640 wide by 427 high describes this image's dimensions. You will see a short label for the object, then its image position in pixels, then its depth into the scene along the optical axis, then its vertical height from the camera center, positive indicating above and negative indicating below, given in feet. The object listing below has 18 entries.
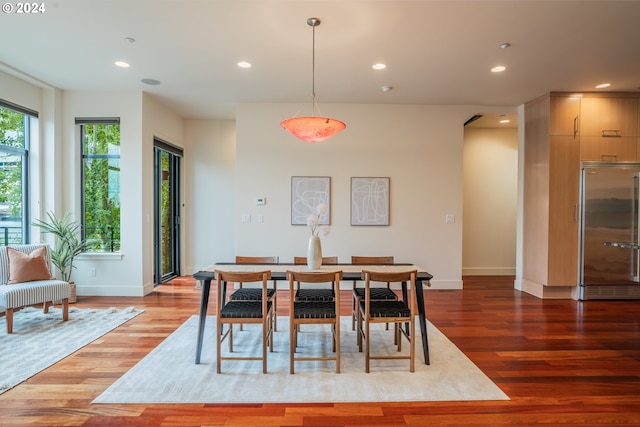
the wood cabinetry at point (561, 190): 15.57 +0.91
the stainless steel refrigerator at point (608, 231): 15.31 -0.97
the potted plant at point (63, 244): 14.56 -1.53
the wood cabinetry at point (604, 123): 15.53 +3.98
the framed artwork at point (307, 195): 17.21 +0.74
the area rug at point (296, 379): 7.30 -4.05
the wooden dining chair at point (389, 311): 8.38 -2.63
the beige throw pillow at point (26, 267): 11.93 -2.07
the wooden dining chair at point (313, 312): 8.25 -2.63
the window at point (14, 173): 13.76 +1.54
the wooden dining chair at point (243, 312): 8.23 -2.62
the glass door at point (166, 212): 18.69 -0.15
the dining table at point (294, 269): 8.89 -1.80
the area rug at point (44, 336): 8.59 -4.03
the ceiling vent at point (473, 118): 18.53 +5.22
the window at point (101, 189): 16.06 +0.97
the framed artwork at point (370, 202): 17.31 +0.39
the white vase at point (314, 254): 9.68 -1.28
